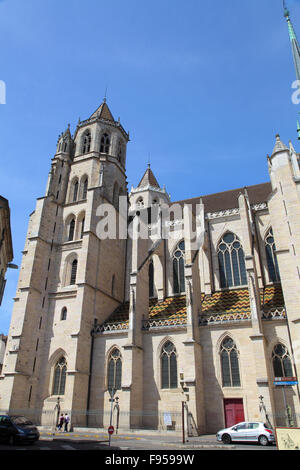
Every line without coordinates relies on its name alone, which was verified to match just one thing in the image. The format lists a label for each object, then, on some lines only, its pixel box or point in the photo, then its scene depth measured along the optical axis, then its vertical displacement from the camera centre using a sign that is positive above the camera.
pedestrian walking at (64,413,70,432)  20.50 -0.71
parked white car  14.95 -1.06
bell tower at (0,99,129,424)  22.97 +8.97
